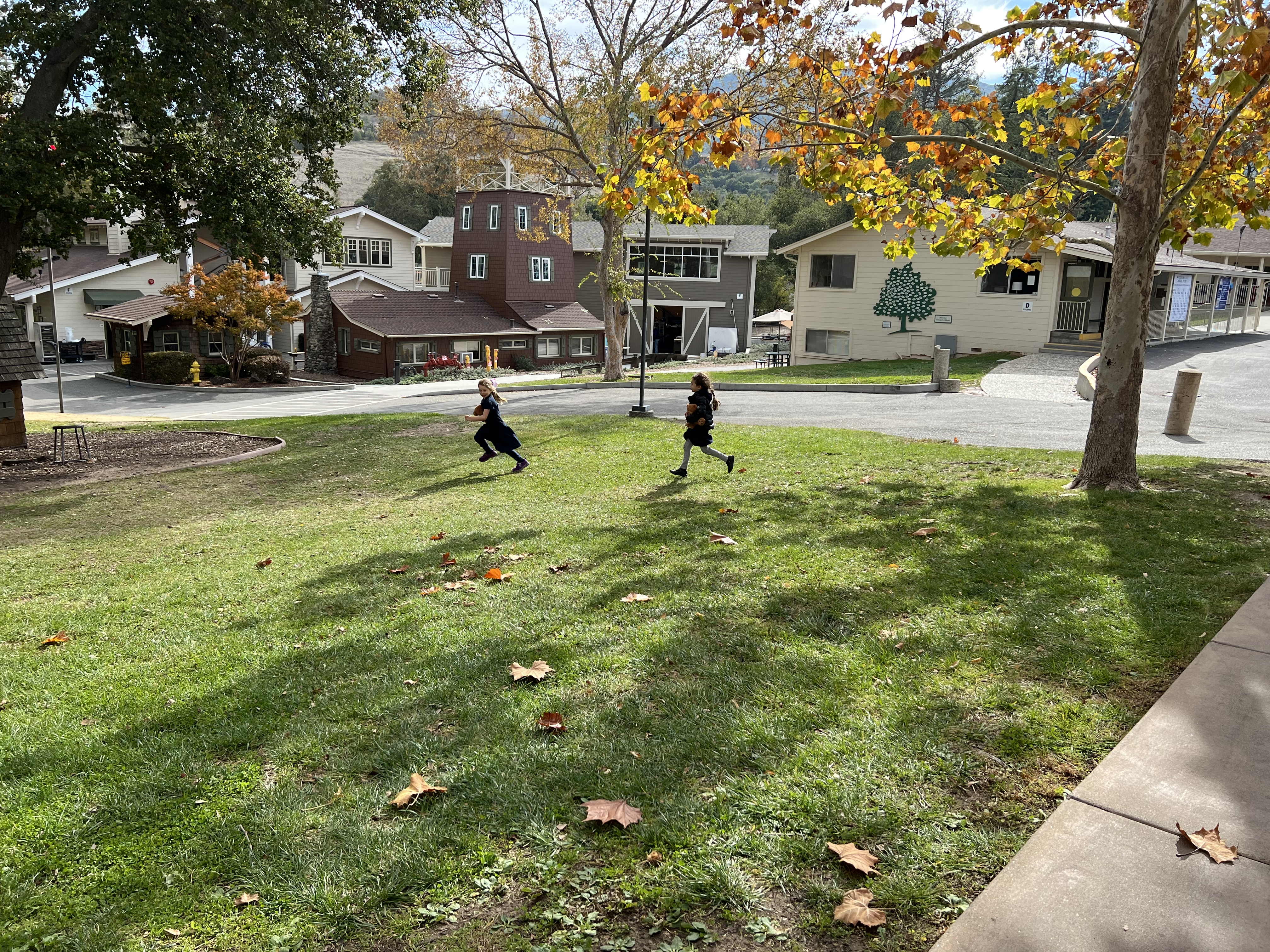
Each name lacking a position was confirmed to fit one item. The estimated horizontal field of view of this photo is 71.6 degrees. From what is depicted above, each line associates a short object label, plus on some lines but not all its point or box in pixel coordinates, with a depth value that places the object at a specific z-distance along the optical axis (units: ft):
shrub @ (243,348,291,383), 138.21
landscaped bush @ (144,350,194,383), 136.05
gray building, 183.01
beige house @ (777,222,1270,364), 113.60
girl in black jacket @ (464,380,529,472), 41.29
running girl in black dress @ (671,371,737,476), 37.47
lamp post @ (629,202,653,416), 63.82
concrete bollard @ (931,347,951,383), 80.12
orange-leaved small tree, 130.82
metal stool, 58.13
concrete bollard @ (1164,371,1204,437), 51.85
